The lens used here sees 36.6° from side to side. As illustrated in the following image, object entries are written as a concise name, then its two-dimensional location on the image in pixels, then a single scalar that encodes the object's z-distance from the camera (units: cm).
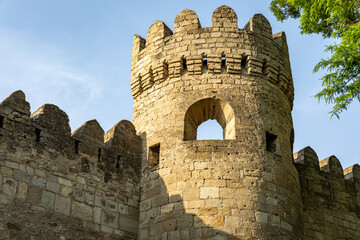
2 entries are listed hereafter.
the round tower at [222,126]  860
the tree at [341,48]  815
